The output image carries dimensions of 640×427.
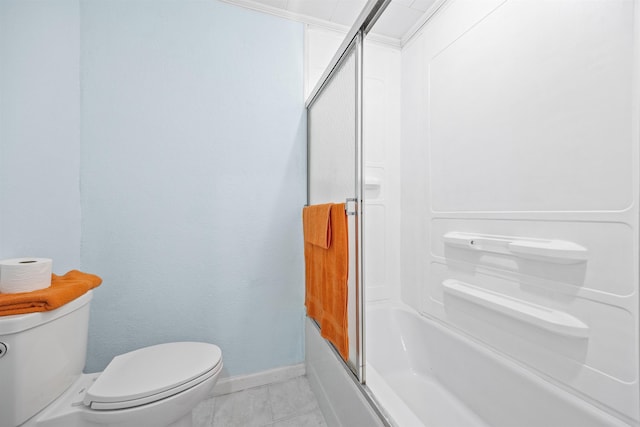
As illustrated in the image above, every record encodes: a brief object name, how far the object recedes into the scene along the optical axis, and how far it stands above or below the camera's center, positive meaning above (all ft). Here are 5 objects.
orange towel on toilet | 2.82 -0.90
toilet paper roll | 2.99 -0.68
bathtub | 3.09 -2.47
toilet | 2.77 -2.02
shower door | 3.31 +0.86
